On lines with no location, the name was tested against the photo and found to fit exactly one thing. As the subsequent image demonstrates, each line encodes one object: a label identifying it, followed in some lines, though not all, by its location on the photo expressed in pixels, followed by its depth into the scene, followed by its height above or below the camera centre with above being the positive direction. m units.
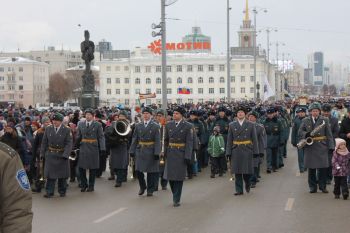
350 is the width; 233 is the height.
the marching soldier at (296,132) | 15.82 -0.98
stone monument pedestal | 30.89 -0.24
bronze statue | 30.66 +2.21
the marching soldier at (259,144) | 14.81 -1.18
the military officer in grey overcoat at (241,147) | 13.59 -1.13
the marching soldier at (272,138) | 18.73 -1.31
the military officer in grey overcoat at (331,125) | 14.49 -0.72
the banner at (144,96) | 33.48 -0.07
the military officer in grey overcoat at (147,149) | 13.76 -1.18
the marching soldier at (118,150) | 15.98 -1.38
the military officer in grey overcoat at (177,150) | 12.48 -1.10
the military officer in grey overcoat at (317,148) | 13.60 -1.15
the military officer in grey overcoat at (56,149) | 13.96 -1.17
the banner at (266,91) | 56.30 +0.23
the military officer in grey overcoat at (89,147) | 14.97 -1.21
